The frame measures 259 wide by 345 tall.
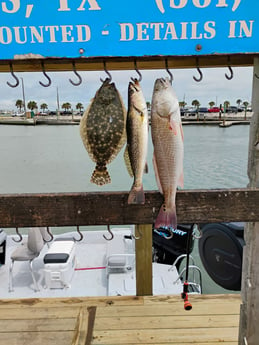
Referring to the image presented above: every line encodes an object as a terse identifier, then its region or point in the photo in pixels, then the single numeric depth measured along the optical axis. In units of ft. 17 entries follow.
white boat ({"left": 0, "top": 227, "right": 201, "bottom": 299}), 12.37
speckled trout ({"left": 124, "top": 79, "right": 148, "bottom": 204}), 3.44
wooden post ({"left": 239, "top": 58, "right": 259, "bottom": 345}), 4.87
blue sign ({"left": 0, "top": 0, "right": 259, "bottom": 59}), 3.66
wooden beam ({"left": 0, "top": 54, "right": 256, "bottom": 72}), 3.81
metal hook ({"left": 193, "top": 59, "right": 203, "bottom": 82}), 3.94
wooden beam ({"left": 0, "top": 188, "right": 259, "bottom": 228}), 4.29
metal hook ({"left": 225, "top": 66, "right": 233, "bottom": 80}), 4.07
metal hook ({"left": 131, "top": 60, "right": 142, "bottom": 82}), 3.83
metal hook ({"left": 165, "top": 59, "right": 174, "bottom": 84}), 3.77
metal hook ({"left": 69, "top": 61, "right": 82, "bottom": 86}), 3.94
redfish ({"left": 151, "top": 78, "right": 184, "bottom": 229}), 3.45
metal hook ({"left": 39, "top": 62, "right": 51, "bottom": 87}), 3.96
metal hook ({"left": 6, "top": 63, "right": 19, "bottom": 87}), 3.91
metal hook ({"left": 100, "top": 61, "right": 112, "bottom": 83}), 3.71
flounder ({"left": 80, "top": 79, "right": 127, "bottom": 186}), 3.63
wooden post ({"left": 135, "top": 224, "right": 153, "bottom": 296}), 6.64
